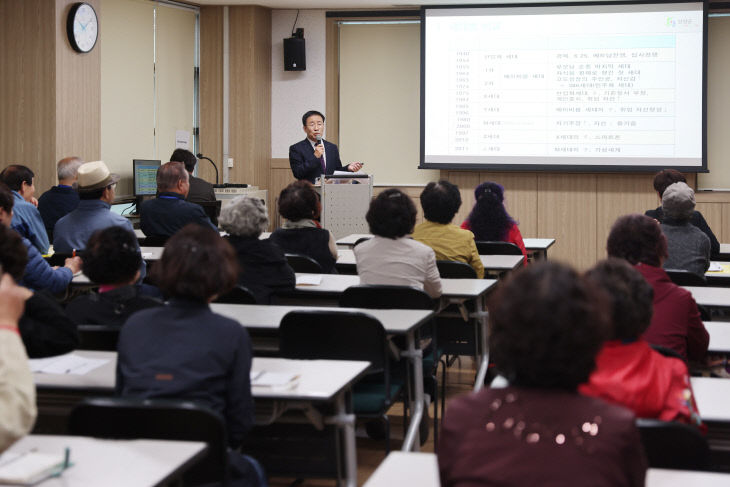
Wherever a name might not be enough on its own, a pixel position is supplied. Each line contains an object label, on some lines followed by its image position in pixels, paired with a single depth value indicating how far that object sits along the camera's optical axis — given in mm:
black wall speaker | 9500
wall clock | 7512
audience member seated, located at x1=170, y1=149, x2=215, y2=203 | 8188
